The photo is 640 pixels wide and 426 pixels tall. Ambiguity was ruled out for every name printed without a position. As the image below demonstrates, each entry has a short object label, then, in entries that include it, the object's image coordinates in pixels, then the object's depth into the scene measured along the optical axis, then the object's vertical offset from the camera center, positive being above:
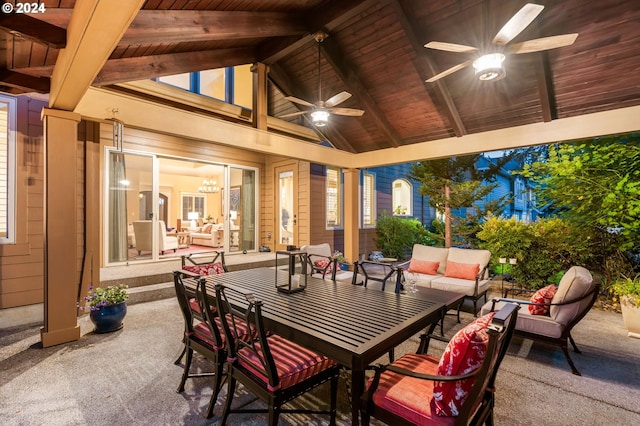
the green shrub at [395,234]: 9.43 -0.68
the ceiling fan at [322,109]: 4.45 +1.54
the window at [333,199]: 8.34 +0.39
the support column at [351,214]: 7.17 -0.03
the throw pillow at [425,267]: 5.05 -0.91
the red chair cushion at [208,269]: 3.62 -0.69
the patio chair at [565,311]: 2.87 -0.96
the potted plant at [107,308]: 3.56 -1.14
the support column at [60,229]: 3.26 -0.18
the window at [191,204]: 12.52 +0.35
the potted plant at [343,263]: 6.85 -1.15
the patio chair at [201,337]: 2.13 -0.98
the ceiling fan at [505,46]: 2.66 +1.66
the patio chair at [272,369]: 1.69 -0.97
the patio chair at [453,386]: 1.37 -0.87
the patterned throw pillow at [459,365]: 1.38 -0.71
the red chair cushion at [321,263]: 5.23 -0.88
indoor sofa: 9.28 -0.73
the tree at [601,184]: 4.34 +0.45
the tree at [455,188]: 7.86 +0.66
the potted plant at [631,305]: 3.66 -1.13
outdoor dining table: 1.58 -0.70
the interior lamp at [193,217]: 10.89 -0.16
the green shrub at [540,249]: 5.18 -0.63
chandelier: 11.74 +1.03
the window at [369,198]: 9.64 +0.48
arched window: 11.66 +0.66
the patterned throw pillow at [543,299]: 3.19 -0.92
